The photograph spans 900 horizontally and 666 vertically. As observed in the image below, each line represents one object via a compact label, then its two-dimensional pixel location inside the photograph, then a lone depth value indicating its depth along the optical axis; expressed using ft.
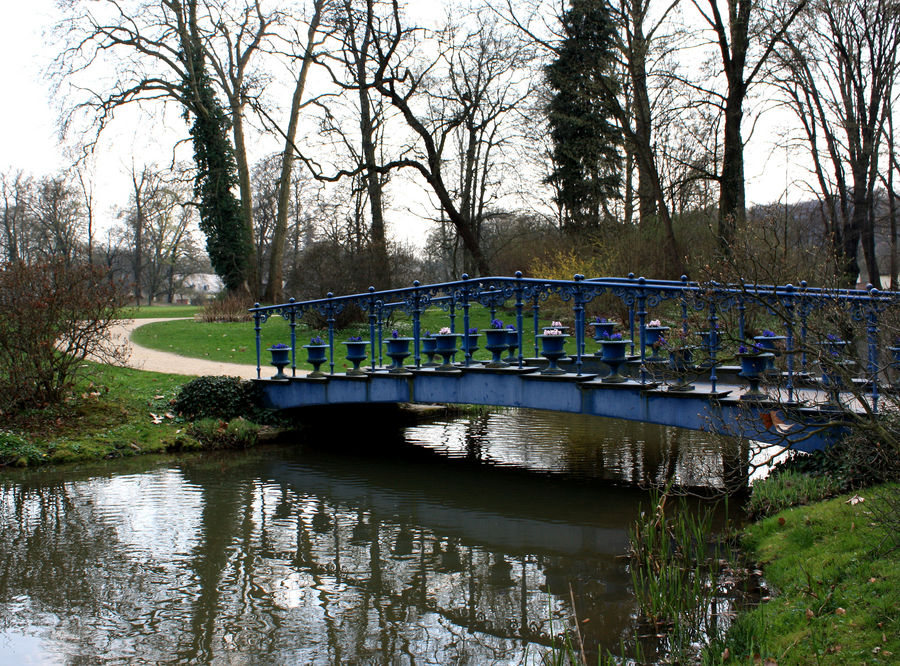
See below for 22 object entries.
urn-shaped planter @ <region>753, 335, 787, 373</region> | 22.45
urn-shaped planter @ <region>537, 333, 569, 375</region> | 26.78
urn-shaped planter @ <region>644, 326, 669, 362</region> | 25.34
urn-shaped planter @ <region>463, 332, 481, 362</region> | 30.40
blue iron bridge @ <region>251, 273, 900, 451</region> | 18.53
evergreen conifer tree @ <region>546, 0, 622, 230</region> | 78.85
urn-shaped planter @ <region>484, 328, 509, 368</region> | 28.86
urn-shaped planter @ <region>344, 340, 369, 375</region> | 32.50
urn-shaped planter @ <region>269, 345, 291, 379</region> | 35.53
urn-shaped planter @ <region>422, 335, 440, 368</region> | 33.94
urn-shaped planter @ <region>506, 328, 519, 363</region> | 33.77
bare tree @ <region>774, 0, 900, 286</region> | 64.08
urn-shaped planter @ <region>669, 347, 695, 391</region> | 23.04
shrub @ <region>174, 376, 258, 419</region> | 37.01
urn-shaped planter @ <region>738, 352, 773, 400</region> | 22.46
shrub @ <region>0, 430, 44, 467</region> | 31.68
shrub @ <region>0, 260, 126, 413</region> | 33.94
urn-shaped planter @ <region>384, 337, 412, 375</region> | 31.40
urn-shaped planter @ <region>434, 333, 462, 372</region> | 30.27
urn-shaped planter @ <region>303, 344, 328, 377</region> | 34.35
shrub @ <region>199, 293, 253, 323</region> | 84.02
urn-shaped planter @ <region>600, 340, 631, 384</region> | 25.53
